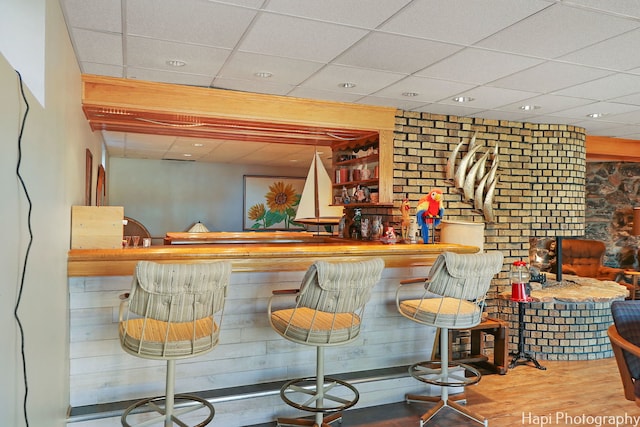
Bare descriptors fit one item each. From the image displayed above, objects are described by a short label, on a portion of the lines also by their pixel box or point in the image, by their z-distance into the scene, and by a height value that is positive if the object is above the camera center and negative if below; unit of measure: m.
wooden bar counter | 2.81 -0.32
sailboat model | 5.13 +0.16
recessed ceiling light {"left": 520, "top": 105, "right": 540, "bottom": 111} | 4.33 +0.99
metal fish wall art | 4.78 +0.37
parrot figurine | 4.02 -0.01
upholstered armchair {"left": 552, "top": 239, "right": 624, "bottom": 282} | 7.14 -0.71
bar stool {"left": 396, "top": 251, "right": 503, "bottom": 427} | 2.97 -0.63
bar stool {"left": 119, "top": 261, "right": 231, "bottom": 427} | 2.29 -0.53
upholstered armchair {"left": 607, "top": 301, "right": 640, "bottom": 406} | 2.21 -0.59
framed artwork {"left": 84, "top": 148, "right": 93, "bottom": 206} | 3.79 +0.22
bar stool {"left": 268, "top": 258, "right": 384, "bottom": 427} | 2.60 -0.67
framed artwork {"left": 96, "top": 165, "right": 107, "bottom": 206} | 5.25 +0.19
